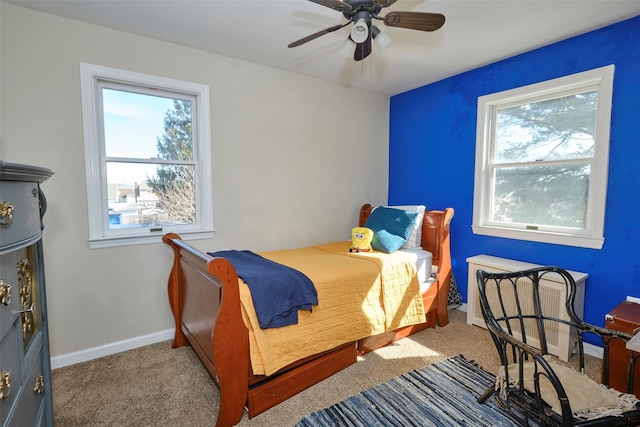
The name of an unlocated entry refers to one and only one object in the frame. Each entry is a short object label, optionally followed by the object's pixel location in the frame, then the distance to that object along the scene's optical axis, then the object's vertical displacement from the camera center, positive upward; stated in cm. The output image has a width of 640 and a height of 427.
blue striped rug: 173 -130
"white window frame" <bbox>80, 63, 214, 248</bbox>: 229 +24
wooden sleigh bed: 162 -96
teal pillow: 287 -37
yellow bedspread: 177 -83
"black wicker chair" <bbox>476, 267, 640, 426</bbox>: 117 -87
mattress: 275 -68
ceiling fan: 154 +91
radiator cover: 231 -91
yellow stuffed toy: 293 -48
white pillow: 303 -45
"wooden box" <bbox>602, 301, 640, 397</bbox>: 187 -100
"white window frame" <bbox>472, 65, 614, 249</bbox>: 232 +29
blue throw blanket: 176 -63
